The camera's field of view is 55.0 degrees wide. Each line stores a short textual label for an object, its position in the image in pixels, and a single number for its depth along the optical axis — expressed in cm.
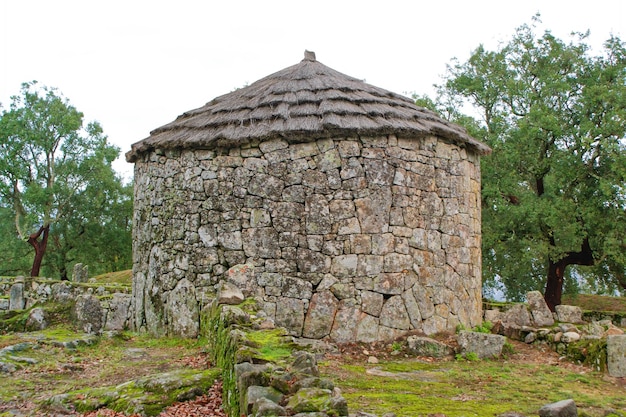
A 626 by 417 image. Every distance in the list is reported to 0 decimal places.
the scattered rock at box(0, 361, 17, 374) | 804
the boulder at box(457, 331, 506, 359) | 923
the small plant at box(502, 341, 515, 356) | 954
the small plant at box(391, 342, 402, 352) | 925
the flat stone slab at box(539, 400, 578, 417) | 486
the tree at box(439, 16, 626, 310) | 1738
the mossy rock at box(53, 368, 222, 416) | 609
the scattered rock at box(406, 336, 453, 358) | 920
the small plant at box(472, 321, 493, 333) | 1048
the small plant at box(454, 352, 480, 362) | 907
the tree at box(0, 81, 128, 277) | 2650
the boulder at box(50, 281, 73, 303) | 1487
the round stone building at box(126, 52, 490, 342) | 953
